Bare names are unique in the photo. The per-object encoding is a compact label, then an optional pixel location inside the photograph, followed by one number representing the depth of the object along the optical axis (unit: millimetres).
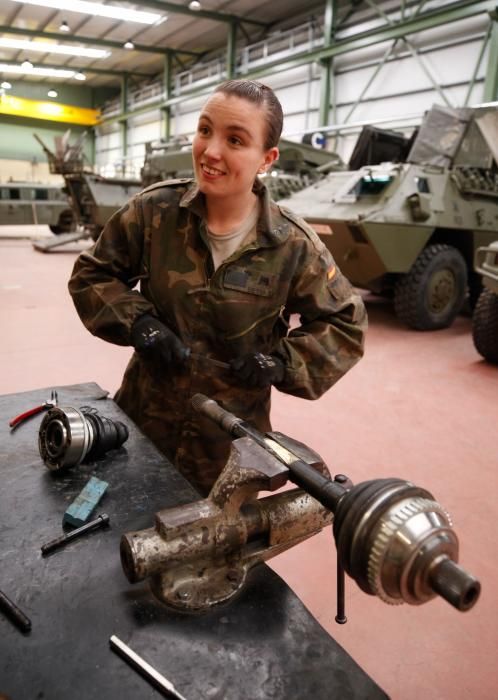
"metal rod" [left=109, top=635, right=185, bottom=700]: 802
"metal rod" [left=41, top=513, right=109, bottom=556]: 1086
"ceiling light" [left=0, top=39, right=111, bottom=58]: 17281
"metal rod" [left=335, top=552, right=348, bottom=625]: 1109
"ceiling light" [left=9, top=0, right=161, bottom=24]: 13273
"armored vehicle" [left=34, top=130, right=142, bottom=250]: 11664
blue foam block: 1155
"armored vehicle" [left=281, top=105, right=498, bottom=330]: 5688
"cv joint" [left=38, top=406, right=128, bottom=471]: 1331
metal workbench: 824
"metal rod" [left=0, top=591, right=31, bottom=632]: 899
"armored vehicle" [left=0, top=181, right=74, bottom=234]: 14258
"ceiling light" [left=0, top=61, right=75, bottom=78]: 19672
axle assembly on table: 755
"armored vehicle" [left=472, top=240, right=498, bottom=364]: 4738
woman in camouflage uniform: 1621
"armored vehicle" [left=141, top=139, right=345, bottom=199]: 8508
